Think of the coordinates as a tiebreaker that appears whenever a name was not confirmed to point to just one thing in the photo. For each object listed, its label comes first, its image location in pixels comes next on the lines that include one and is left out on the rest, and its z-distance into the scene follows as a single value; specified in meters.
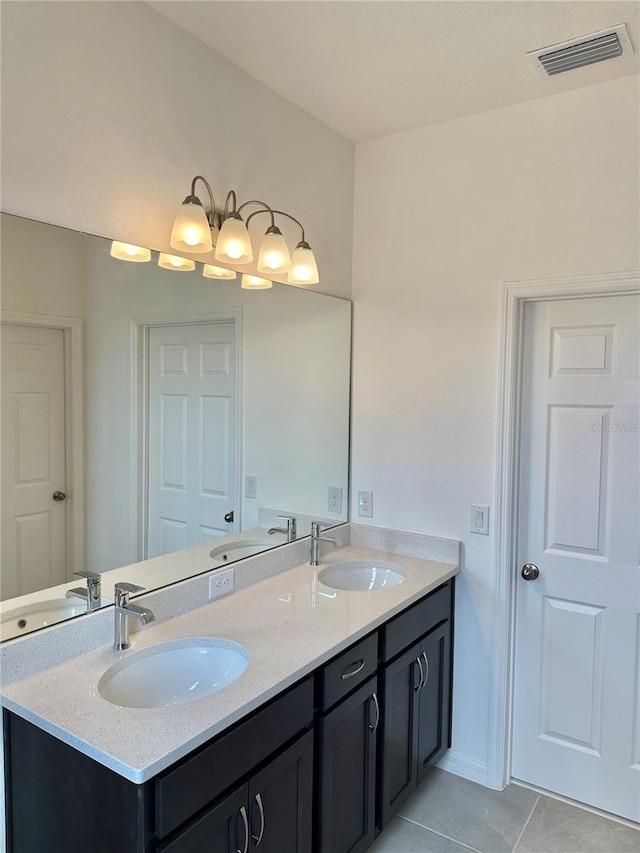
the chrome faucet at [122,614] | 1.64
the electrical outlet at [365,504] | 2.76
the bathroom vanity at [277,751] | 1.24
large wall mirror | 1.52
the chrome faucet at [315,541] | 2.49
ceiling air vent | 1.87
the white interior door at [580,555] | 2.25
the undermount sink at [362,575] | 2.50
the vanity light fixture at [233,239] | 1.84
